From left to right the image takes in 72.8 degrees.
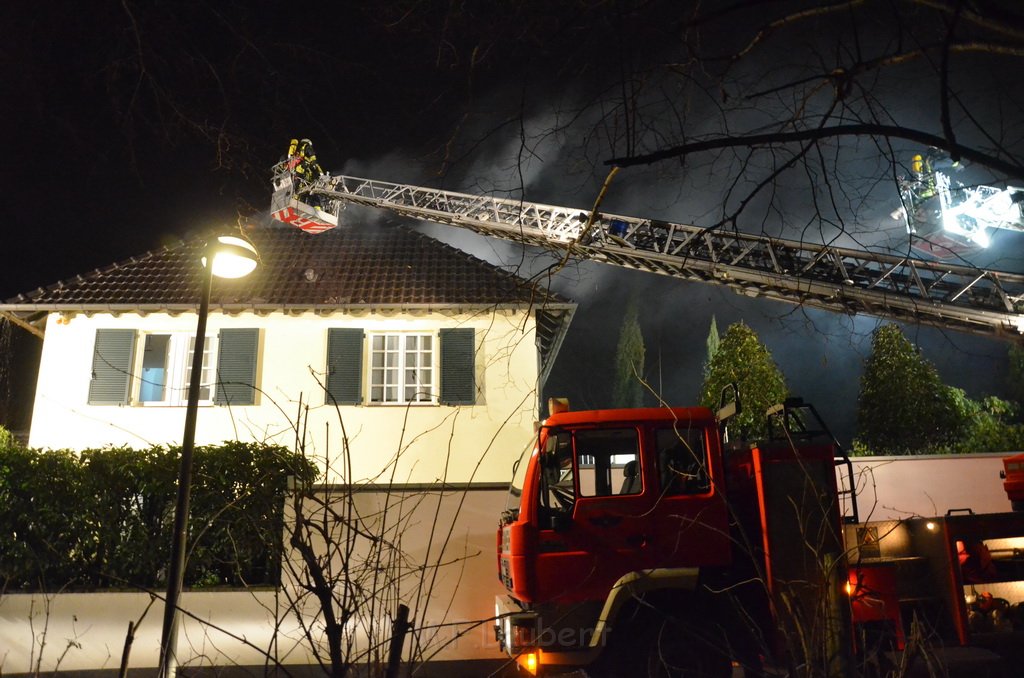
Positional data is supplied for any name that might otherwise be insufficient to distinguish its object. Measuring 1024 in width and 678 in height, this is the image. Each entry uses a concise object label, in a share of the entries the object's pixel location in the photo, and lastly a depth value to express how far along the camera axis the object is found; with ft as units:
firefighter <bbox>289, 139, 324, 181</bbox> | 59.81
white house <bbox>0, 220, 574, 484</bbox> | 45.52
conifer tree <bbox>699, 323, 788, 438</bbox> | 82.58
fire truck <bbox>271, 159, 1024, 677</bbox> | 19.24
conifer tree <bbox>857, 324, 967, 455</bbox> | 88.33
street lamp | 20.62
